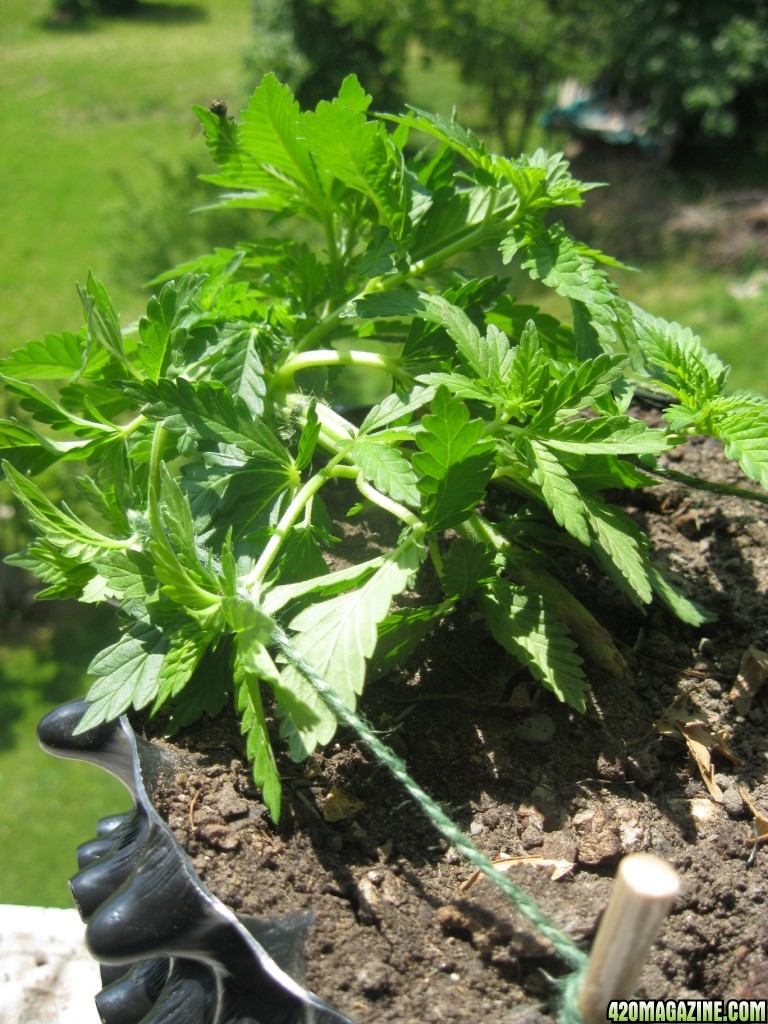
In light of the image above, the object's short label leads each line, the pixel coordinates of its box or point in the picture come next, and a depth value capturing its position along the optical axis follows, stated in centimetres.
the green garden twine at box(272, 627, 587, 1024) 21
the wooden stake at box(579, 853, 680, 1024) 19
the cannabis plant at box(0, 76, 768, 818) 25
